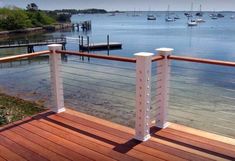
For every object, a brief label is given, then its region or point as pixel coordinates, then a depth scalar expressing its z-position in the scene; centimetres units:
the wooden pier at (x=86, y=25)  7000
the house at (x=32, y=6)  8019
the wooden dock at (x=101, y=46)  2939
